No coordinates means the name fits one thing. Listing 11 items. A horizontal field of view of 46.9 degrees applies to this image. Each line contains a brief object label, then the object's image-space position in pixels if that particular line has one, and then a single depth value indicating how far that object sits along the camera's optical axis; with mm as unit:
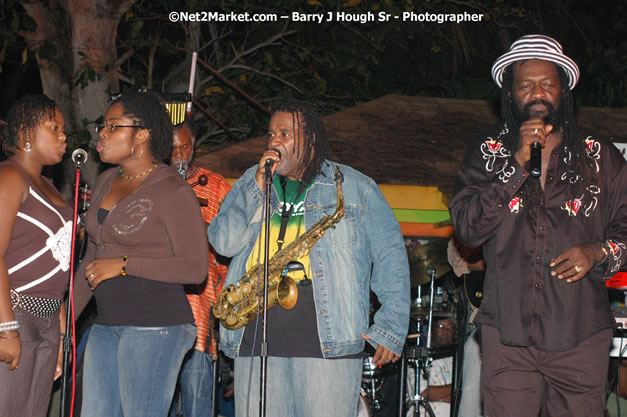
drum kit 6316
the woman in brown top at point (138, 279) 3816
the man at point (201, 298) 5586
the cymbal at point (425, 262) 6566
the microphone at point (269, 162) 3854
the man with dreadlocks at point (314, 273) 3826
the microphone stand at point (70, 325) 3895
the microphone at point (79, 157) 3869
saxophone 3938
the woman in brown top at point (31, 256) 3713
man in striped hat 3463
